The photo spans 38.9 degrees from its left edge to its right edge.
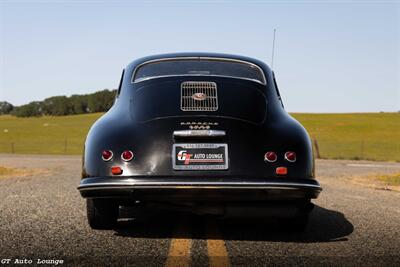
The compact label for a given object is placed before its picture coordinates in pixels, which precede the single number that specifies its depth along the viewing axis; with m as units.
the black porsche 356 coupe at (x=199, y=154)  4.78
